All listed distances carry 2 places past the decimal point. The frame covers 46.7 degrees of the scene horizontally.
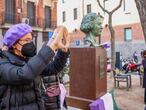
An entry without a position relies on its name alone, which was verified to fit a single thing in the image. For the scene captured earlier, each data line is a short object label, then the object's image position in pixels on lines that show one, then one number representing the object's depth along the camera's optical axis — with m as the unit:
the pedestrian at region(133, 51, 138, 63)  14.21
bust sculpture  3.33
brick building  12.53
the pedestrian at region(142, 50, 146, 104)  4.67
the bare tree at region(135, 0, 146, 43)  3.78
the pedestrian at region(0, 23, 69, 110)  1.26
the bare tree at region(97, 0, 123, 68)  8.44
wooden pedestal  3.12
